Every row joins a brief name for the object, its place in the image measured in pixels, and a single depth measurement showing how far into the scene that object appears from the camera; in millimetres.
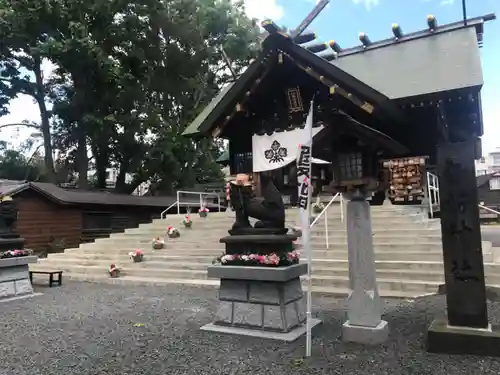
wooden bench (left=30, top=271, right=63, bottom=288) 10164
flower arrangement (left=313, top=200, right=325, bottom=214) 11672
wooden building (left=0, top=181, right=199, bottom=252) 16359
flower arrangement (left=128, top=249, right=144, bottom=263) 11437
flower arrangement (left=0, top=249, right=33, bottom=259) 8758
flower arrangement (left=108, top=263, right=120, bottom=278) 10773
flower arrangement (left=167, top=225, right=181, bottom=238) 12758
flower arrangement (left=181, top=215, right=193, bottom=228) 13445
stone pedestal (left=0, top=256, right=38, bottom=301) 8570
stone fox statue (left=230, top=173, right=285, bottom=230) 5695
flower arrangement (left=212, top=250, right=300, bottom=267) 5512
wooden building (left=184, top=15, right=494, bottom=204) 5289
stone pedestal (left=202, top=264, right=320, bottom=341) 5391
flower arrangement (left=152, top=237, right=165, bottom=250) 12062
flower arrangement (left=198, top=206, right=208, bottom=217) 14286
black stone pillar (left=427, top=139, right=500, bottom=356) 4520
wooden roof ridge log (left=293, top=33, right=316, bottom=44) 9031
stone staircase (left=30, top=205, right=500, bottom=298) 8039
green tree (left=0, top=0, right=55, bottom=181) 20078
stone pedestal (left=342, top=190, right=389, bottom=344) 4984
